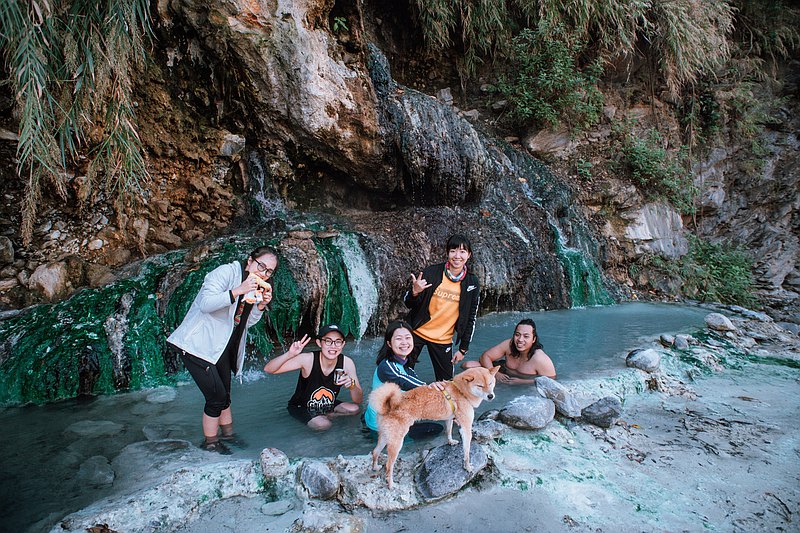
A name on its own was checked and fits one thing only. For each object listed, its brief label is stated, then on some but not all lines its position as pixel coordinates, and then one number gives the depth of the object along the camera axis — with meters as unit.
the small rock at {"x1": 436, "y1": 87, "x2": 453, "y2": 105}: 11.49
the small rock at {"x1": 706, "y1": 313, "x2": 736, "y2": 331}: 6.68
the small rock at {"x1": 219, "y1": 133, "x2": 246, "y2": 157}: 7.02
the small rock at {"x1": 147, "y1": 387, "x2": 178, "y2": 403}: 4.33
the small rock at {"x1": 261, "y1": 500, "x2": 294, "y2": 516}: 2.51
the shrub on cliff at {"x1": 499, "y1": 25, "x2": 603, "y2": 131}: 10.33
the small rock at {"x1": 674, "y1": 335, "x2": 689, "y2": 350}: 5.72
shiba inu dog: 2.63
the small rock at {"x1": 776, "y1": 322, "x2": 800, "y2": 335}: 7.36
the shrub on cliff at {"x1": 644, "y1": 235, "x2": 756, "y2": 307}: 10.16
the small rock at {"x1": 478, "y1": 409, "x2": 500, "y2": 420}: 3.52
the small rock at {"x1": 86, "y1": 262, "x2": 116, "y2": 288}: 5.48
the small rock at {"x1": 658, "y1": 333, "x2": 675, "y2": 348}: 5.92
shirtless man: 4.72
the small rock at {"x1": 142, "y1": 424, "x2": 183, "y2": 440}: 3.50
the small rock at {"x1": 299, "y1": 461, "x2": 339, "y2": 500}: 2.59
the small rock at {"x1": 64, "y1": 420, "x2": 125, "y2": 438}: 3.55
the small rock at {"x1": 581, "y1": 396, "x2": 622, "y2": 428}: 3.49
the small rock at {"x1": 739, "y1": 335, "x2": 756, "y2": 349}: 6.05
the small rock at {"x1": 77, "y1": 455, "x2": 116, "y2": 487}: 2.83
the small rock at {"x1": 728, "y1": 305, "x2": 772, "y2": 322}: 7.80
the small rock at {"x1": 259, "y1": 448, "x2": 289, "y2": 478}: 2.78
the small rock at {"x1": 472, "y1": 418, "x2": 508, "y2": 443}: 3.16
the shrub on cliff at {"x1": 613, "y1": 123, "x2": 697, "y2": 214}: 10.81
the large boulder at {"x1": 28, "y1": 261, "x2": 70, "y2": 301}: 5.20
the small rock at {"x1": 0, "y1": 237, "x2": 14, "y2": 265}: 5.23
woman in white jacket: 2.98
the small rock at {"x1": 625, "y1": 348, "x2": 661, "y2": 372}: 4.83
